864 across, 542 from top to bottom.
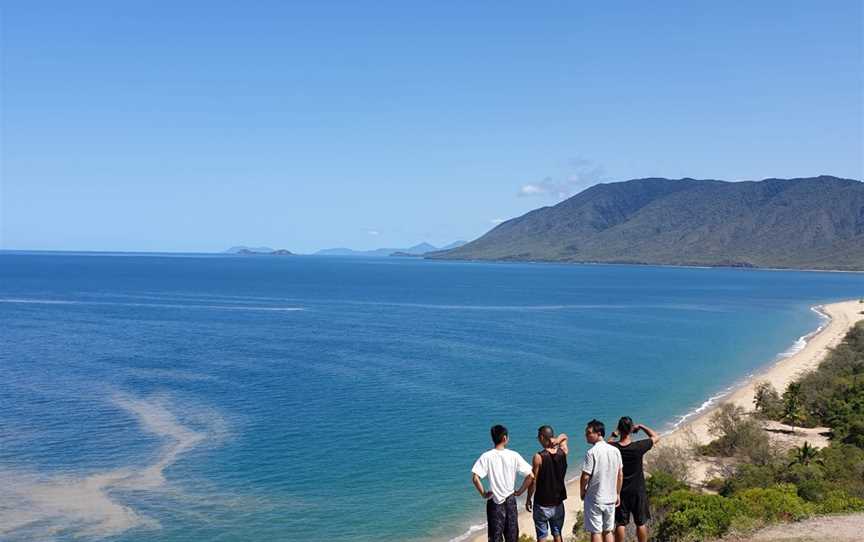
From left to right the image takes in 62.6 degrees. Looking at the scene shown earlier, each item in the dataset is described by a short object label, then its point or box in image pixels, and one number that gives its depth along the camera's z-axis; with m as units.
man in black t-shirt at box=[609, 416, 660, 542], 10.55
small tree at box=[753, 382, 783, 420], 42.59
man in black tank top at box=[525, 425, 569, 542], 10.21
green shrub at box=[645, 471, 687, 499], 26.00
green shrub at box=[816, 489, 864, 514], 17.06
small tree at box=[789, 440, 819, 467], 28.78
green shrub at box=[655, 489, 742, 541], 15.26
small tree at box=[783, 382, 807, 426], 40.75
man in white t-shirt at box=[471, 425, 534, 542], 10.34
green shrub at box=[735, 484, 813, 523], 17.16
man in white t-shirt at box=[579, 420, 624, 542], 10.15
